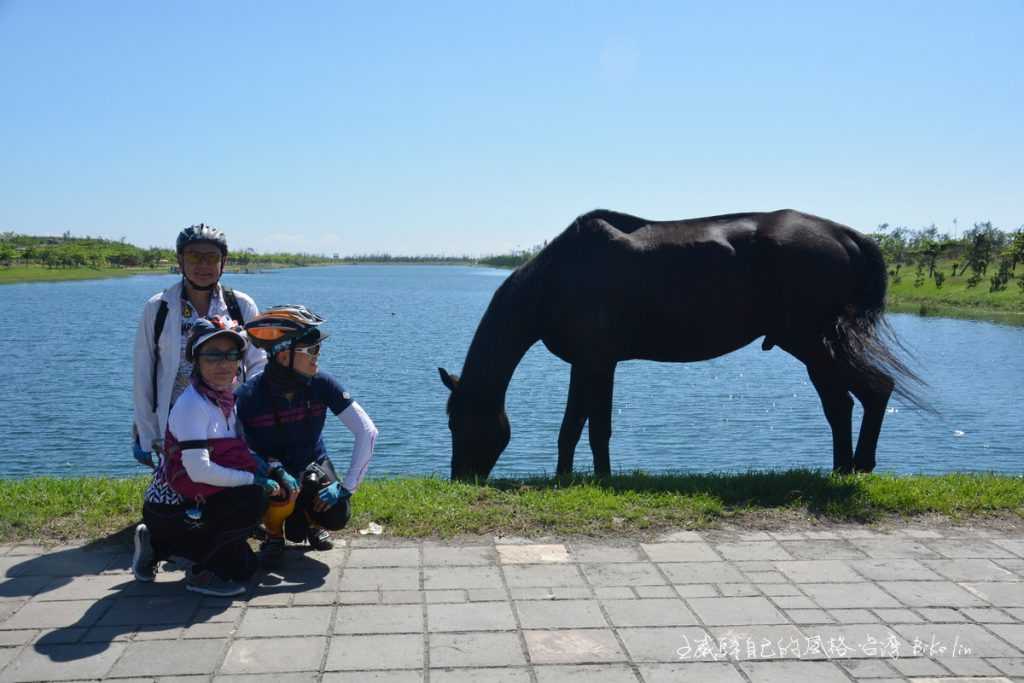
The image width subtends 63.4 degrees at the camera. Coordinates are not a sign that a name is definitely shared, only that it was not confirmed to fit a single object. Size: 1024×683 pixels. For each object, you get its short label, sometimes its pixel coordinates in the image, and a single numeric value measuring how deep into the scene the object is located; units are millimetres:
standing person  4684
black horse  6598
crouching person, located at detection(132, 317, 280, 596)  4016
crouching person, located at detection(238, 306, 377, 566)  4309
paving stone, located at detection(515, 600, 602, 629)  3684
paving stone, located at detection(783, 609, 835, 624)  3750
